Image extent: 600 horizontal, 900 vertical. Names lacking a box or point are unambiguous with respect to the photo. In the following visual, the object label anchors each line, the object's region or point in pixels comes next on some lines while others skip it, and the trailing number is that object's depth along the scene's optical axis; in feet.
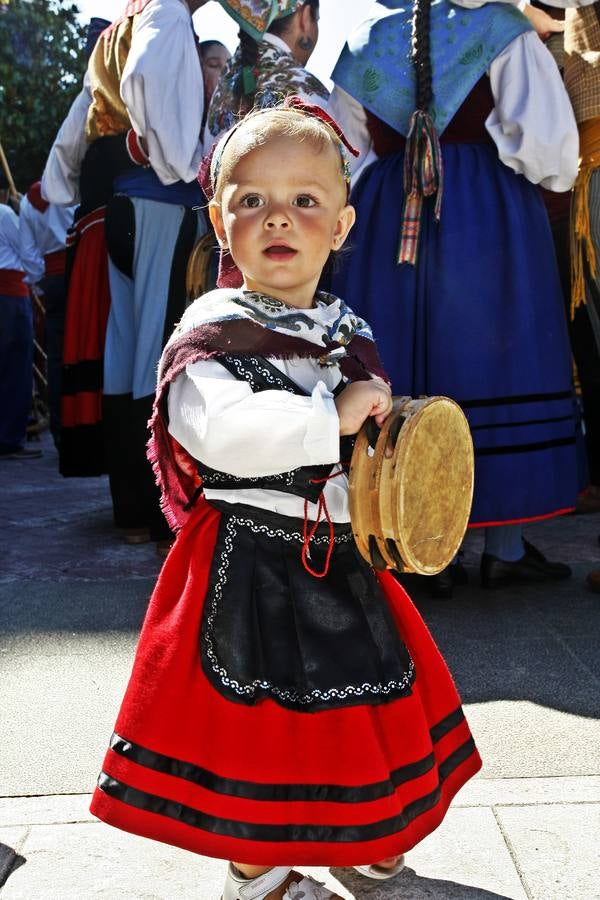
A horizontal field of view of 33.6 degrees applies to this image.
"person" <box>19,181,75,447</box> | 21.54
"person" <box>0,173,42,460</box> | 24.64
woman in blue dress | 9.69
